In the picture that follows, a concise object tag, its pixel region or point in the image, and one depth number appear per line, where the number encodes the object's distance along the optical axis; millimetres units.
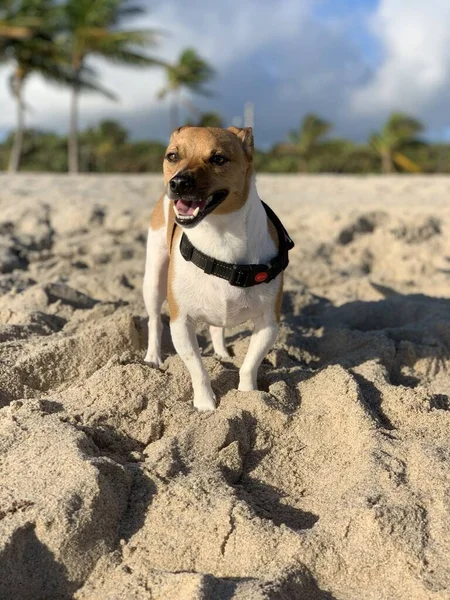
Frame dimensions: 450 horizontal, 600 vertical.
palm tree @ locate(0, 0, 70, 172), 23781
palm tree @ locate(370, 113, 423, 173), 38281
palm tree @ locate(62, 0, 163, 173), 26562
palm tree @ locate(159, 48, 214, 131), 36031
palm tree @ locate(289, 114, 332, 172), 40781
